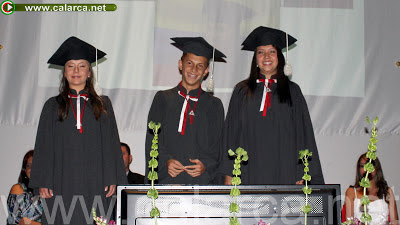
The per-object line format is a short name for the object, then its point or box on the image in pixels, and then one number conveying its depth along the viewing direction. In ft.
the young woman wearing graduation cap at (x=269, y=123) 12.37
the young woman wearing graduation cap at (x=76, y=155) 11.95
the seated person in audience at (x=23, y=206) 14.30
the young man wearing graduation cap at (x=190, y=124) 12.80
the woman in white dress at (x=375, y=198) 15.28
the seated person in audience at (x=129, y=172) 15.99
